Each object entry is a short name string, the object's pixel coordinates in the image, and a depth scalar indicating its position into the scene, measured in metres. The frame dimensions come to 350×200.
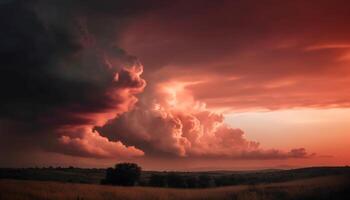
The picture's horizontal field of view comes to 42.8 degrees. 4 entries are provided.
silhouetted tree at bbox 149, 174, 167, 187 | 76.49
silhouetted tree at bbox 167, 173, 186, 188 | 72.60
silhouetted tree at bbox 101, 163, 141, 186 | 75.50
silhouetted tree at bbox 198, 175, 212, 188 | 73.70
